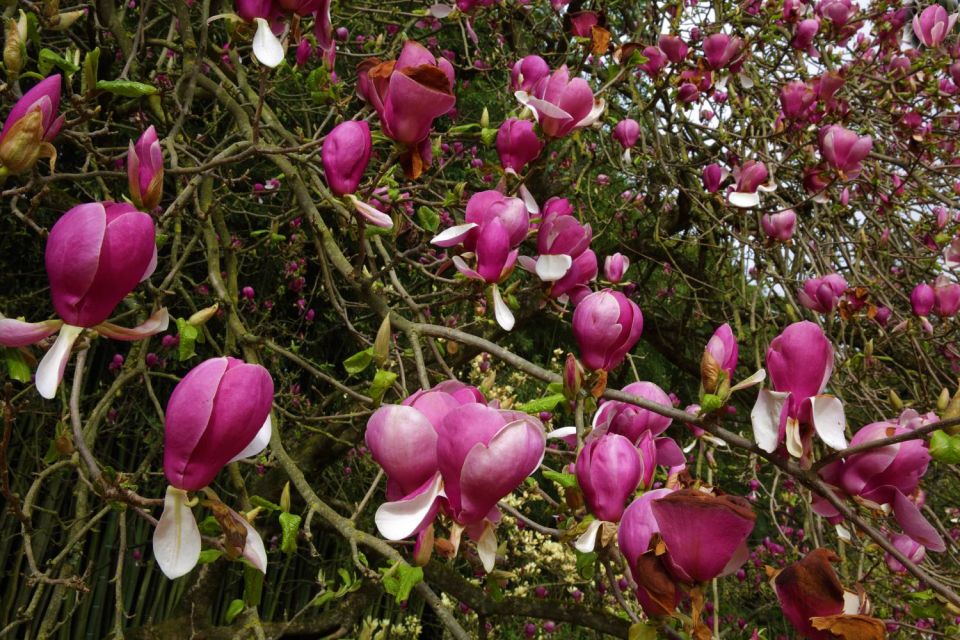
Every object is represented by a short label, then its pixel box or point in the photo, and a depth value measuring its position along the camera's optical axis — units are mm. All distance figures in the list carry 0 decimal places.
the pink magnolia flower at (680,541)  491
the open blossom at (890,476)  624
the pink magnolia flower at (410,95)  693
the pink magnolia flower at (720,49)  1897
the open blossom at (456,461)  520
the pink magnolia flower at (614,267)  1326
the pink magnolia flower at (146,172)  637
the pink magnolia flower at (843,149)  1536
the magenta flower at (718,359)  636
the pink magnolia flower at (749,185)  1576
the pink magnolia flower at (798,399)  618
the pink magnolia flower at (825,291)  1677
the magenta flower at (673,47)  1873
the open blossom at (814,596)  506
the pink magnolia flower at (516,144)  929
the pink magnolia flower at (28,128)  590
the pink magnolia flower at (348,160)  782
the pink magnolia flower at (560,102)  895
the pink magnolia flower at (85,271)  531
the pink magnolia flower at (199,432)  508
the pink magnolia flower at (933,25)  2071
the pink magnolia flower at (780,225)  1777
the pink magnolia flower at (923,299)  1765
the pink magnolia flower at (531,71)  1127
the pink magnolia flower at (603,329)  729
